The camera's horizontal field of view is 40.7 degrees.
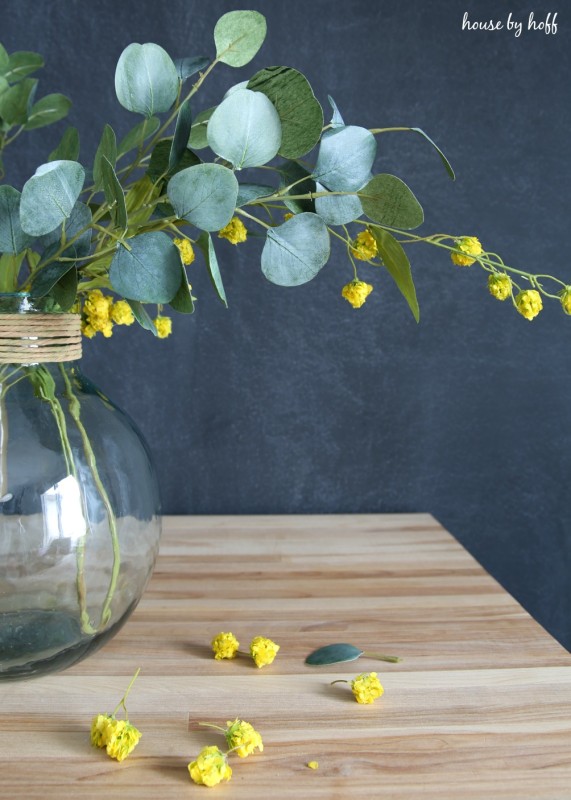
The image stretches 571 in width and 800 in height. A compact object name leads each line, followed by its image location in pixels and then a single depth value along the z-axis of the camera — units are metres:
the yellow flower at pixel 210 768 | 0.54
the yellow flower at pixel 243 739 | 0.57
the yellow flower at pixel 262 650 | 0.71
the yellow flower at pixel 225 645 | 0.73
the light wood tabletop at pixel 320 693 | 0.55
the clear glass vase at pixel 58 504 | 0.60
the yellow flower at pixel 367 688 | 0.65
